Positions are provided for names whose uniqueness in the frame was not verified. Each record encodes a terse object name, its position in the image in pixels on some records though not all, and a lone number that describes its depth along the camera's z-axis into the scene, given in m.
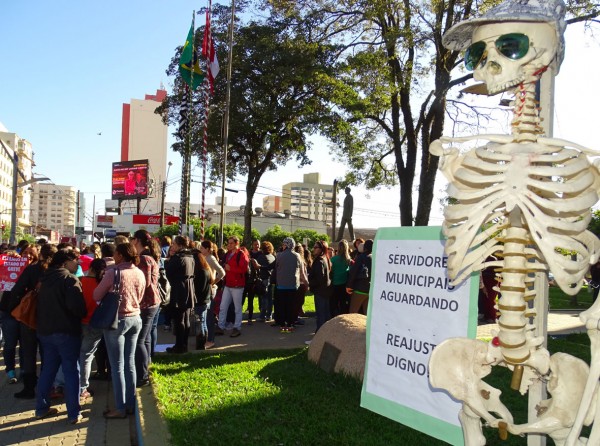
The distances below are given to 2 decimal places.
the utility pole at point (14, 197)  24.66
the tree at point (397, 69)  15.81
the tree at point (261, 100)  22.86
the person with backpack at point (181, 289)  8.51
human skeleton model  2.43
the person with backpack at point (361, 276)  9.53
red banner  56.66
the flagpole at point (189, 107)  19.10
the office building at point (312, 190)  120.30
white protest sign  3.64
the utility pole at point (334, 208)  29.33
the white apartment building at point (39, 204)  181.88
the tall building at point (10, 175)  113.56
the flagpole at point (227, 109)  20.03
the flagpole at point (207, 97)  17.27
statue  21.00
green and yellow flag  19.59
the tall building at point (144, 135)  121.44
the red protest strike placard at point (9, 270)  7.94
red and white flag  18.33
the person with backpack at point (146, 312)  7.21
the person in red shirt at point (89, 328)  6.33
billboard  62.81
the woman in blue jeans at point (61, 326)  5.89
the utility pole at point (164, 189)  51.01
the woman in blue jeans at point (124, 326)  6.11
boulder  7.09
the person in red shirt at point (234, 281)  10.47
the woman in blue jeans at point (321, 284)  10.47
